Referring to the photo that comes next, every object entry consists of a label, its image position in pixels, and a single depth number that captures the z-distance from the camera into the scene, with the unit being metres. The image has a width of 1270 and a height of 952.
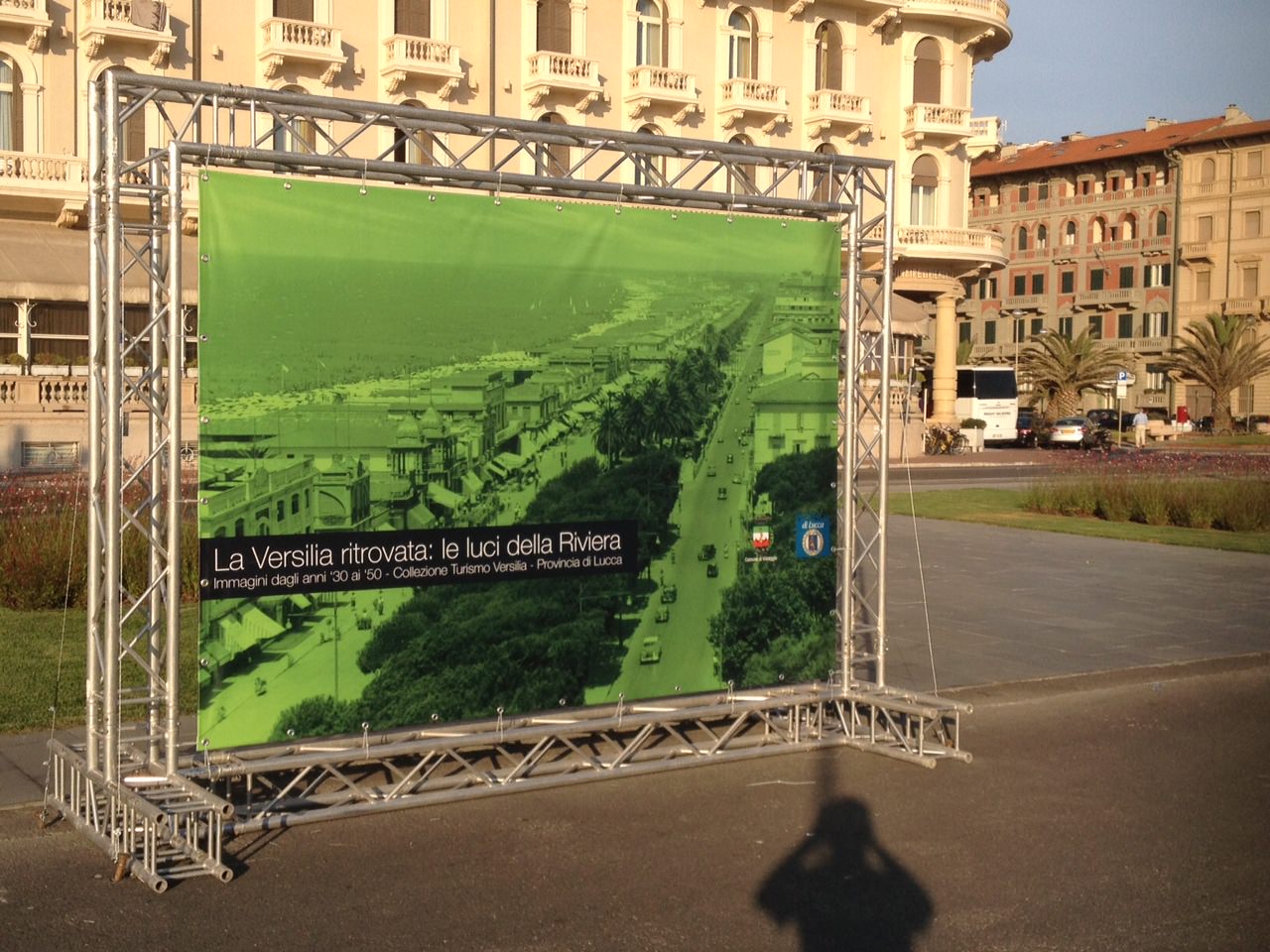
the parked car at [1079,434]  60.25
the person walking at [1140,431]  59.12
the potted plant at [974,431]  57.81
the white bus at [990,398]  62.81
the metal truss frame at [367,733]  6.99
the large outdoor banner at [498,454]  7.32
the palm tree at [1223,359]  77.00
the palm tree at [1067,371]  75.81
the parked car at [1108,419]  74.72
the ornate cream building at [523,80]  35.31
